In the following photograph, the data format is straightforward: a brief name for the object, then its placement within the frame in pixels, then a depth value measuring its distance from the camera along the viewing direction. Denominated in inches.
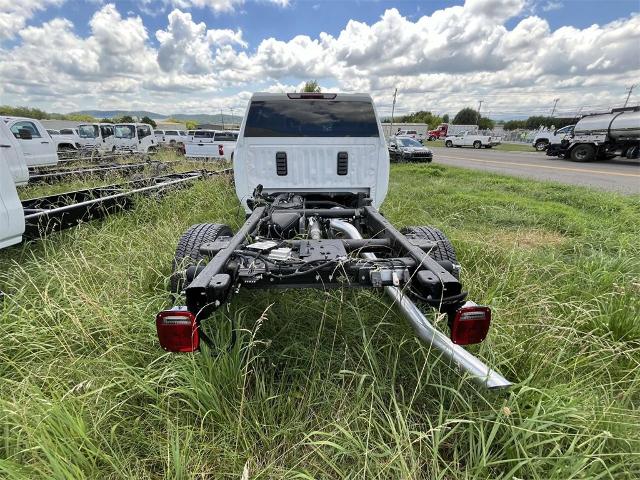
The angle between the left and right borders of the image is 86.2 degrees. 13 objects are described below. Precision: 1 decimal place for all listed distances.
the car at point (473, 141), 1428.4
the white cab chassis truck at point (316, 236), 62.4
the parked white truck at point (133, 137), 756.6
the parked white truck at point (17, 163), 234.2
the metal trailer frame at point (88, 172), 305.4
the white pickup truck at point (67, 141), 746.8
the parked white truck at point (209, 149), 588.4
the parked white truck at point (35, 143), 370.0
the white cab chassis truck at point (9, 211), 106.7
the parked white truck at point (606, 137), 649.0
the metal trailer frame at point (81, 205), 131.3
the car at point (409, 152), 741.9
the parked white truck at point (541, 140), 1160.8
